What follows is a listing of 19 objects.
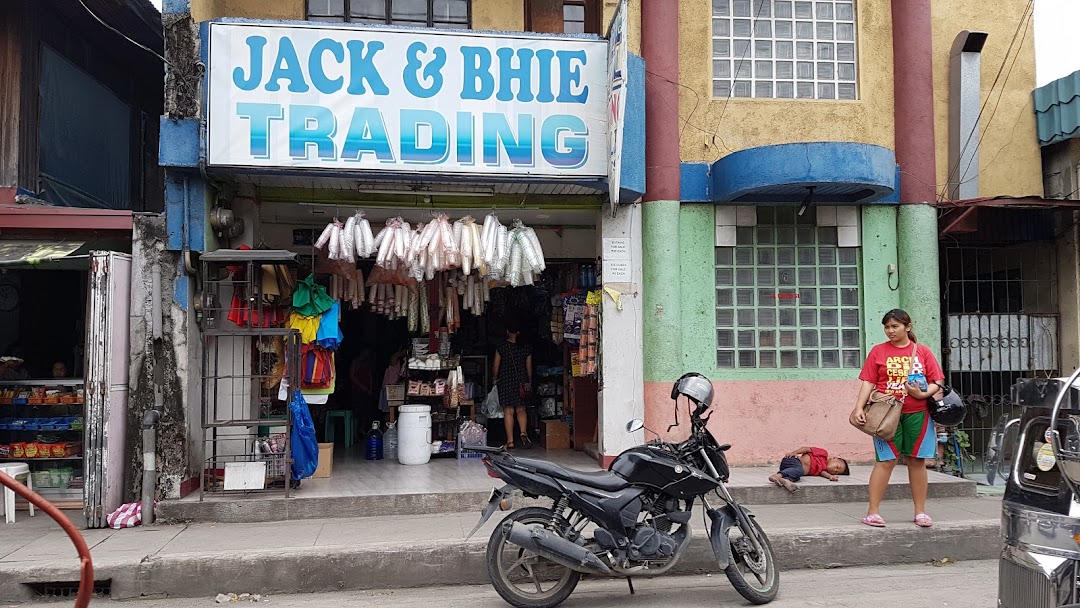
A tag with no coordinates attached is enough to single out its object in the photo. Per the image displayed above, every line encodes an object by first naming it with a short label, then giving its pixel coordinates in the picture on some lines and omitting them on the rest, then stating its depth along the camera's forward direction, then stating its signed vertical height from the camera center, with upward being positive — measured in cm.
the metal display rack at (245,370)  777 -46
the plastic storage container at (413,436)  962 -133
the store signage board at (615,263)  899 +69
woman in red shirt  695 -66
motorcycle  542 -140
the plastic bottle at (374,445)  1013 -151
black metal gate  951 -6
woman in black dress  1048 -66
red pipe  323 -91
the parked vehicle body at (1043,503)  356 -88
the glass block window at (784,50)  948 +327
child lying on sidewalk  831 -156
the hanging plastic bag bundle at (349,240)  855 +94
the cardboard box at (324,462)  881 -149
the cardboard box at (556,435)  1065 -148
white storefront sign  796 +232
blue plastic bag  797 -119
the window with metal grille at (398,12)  918 +368
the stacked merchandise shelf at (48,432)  847 -111
